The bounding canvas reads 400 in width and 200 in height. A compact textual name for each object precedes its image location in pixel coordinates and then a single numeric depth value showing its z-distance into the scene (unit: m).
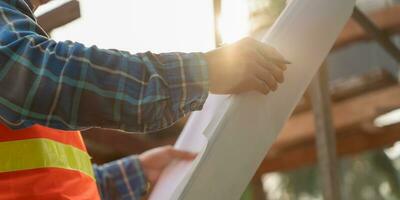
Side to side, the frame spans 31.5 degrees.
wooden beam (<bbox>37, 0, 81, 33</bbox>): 1.71
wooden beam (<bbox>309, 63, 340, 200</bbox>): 2.72
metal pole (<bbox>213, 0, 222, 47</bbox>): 1.73
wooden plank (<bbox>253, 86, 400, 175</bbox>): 3.79
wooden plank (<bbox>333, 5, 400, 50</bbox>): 3.38
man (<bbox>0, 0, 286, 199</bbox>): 0.87
